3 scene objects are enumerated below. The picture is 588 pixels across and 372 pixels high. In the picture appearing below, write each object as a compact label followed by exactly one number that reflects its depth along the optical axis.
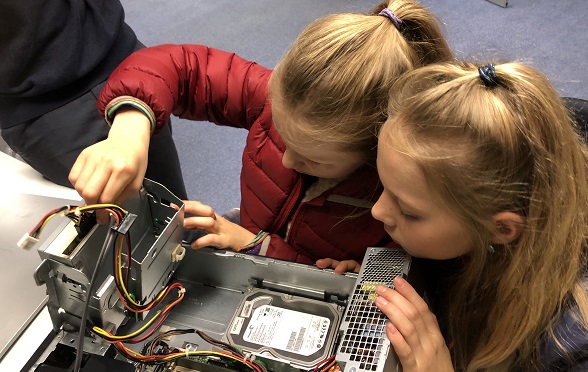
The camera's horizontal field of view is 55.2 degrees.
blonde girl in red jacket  0.86
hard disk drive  0.85
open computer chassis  0.77
